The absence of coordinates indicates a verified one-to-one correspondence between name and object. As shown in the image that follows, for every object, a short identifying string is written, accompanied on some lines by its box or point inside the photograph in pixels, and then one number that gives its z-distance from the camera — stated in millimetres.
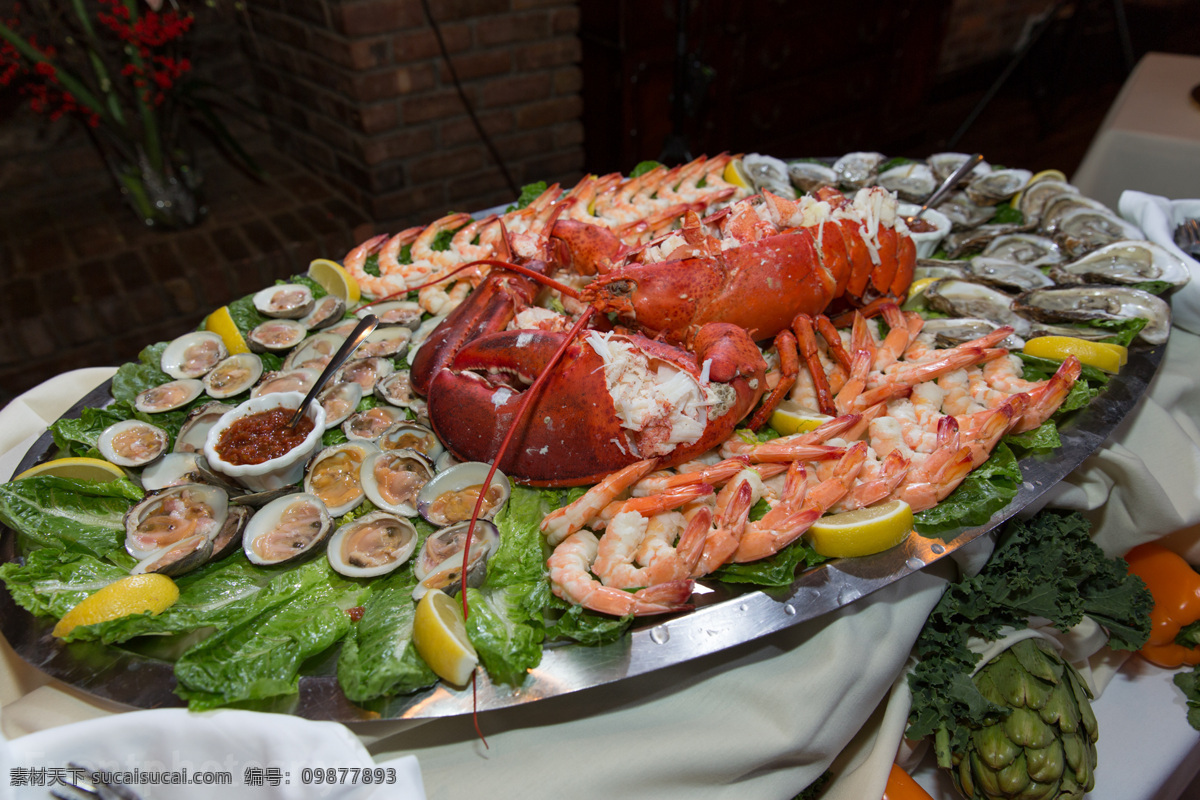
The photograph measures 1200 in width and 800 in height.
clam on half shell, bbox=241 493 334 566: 480
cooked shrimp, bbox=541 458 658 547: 469
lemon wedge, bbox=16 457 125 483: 515
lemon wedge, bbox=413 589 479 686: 395
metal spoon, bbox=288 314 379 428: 549
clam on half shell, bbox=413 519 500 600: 454
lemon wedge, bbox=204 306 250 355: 655
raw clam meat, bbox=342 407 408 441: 581
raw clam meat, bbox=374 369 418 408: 605
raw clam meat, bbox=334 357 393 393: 628
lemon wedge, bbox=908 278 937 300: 711
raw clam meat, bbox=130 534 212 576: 459
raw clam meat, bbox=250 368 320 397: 611
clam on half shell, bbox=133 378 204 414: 591
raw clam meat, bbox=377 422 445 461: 554
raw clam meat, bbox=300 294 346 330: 680
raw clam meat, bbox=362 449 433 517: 513
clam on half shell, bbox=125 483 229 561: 487
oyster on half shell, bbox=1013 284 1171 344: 621
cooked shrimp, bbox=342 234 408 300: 721
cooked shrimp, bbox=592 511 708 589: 435
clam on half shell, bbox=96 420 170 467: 542
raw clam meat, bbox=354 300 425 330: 684
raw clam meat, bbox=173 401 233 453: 566
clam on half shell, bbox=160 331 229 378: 633
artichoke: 475
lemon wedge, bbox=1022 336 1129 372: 581
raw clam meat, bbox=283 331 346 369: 638
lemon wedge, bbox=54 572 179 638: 423
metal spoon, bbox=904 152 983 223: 810
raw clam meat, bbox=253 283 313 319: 686
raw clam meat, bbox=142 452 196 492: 535
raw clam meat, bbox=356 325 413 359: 650
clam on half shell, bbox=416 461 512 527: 499
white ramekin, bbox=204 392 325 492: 507
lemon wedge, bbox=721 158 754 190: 879
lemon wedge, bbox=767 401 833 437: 557
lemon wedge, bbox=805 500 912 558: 451
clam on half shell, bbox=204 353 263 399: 612
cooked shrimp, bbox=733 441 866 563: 442
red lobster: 506
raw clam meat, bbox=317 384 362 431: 591
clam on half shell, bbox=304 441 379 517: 518
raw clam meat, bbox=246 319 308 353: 654
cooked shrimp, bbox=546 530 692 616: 420
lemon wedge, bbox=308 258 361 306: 713
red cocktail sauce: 523
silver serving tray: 404
